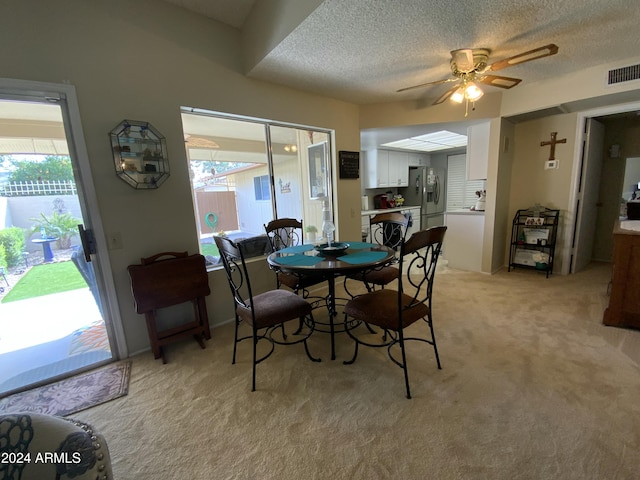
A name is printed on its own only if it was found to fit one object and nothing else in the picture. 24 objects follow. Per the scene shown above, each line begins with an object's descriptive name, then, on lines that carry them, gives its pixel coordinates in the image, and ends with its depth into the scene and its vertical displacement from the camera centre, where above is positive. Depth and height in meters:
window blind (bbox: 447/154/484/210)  6.81 +0.05
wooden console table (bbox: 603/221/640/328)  2.28 -0.84
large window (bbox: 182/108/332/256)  2.77 +0.33
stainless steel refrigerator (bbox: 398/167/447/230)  6.45 -0.06
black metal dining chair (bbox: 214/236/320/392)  1.82 -0.78
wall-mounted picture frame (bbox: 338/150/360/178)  3.67 +0.39
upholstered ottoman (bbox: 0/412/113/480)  0.71 -0.66
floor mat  1.77 -1.26
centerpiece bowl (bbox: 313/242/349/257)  2.22 -0.45
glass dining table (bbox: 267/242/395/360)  1.84 -0.48
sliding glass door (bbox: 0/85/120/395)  1.89 -0.31
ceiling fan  2.23 +1.00
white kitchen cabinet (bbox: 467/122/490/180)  3.78 +0.50
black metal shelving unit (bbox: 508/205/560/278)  3.73 -0.74
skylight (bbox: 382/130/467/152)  4.91 +0.93
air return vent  2.64 +1.02
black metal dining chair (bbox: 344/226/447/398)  1.63 -0.77
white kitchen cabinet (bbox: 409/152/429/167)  6.55 +0.74
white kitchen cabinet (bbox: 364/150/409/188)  5.73 +0.49
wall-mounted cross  3.65 +0.53
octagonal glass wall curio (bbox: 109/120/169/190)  2.12 +0.38
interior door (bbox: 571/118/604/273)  3.56 -0.15
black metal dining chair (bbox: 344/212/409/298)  2.48 -0.63
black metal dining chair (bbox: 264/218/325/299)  2.47 -0.49
